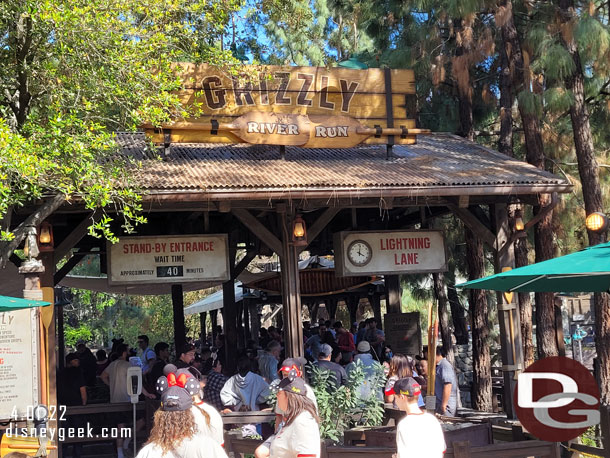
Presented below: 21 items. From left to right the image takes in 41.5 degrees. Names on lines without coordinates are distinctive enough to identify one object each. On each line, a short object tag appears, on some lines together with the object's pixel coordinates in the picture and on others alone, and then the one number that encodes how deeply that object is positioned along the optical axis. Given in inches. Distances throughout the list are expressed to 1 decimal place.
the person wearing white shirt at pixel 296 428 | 196.1
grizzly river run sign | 455.5
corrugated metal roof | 400.2
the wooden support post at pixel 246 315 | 856.2
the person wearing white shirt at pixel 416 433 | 200.1
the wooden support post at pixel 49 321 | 389.4
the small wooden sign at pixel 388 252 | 459.5
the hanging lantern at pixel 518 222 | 452.4
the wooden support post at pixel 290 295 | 419.2
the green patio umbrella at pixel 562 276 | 233.9
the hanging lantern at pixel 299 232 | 419.8
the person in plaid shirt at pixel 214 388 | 390.9
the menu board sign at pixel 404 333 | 552.1
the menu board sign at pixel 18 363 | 346.0
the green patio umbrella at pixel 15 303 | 268.5
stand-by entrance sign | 429.1
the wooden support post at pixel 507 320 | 442.6
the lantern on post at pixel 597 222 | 355.3
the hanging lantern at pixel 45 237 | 390.6
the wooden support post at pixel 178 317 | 586.6
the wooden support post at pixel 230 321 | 577.0
